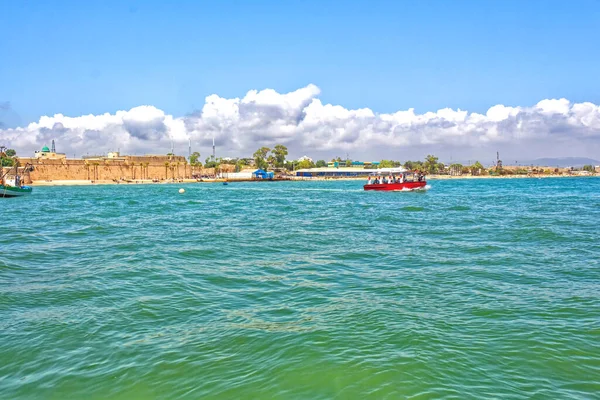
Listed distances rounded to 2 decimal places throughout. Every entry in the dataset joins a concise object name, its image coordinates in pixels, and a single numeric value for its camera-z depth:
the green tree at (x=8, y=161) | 114.04
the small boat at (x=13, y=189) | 53.12
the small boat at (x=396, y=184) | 59.22
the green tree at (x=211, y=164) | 170.25
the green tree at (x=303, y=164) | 183.79
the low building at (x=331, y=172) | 166.25
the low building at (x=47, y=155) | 122.10
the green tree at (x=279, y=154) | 177.75
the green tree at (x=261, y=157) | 168.50
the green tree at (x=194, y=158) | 167.31
